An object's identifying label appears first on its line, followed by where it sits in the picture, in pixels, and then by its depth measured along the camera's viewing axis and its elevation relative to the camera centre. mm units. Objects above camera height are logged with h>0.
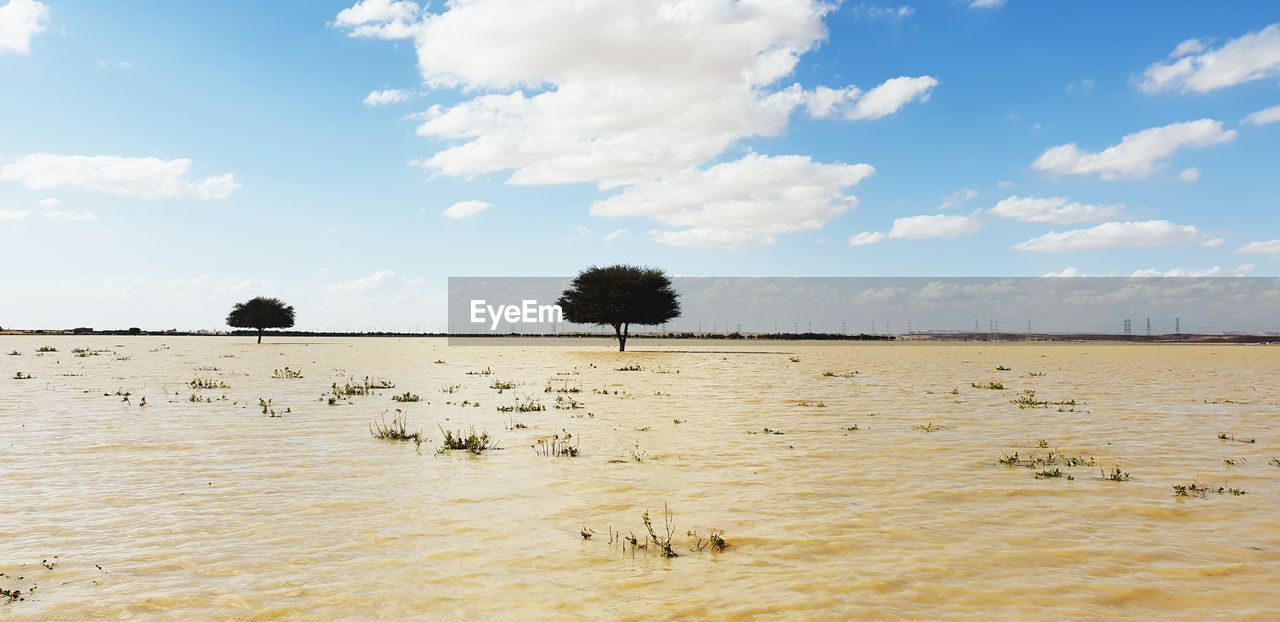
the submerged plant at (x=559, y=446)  14992 -2479
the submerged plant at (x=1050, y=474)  12627 -2500
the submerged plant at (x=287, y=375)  36906 -2194
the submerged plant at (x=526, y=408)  22562 -2358
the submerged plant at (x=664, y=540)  8273 -2452
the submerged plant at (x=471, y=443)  15391 -2381
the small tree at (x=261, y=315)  118438 +2746
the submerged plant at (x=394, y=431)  16844 -2372
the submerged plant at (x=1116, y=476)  12305 -2502
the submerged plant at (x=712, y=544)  8500 -2470
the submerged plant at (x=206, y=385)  30073 -2132
